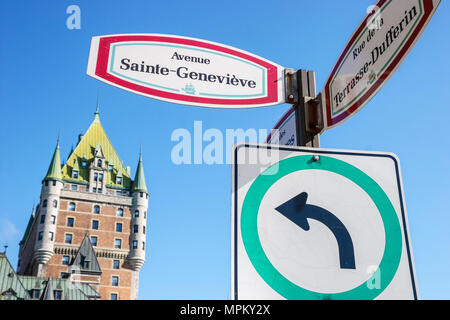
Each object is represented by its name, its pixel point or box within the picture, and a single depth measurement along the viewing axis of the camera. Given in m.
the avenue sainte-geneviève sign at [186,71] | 2.41
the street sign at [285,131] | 2.73
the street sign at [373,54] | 1.79
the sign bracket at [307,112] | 2.48
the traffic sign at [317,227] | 1.57
